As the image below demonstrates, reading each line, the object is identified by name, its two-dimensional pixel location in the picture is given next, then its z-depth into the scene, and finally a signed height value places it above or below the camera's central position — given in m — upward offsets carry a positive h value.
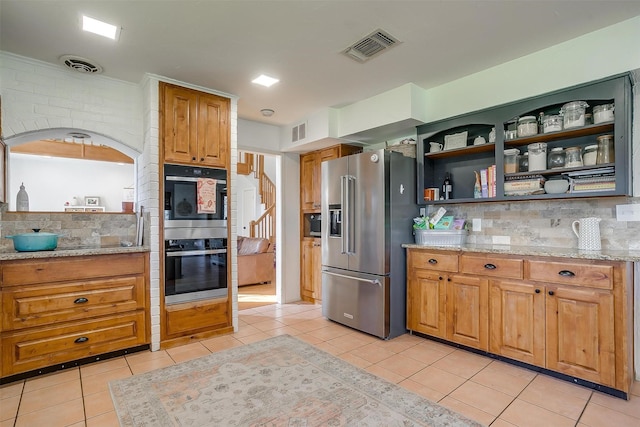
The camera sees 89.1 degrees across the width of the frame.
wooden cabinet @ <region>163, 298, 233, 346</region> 3.19 -1.05
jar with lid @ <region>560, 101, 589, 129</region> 2.60 +0.82
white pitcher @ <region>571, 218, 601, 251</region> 2.54 -0.15
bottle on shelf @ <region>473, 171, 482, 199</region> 3.23 +0.26
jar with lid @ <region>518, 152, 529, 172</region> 3.03 +0.49
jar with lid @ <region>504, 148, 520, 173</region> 3.01 +0.50
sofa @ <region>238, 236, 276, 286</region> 5.88 -0.80
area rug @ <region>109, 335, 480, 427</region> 1.98 -1.24
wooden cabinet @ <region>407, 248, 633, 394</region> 2.22 -0.77
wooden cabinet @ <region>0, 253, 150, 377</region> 2.49 -0.76
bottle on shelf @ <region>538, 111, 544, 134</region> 2.84 +0.81
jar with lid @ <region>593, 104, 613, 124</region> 2.46 +0.78
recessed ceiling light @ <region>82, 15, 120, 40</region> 2.31 +1.40
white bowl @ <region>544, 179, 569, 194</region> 2.70 +0.24
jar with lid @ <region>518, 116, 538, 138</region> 2.86 +0.79
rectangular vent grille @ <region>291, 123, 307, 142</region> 4.47 +1.18
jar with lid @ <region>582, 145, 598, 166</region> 2.57 +0.48
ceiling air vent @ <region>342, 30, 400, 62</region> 2.54 +1.40
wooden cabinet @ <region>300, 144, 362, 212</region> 4.57 +0.68
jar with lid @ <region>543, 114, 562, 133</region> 2.71 +0.77
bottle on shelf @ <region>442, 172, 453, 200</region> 3.56 +0.30
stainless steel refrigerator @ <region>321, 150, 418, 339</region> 3.38 -0.25
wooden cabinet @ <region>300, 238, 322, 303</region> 4.82 -0.82
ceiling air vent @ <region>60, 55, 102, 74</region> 2.81 +1.38
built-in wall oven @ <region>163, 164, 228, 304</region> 3.22 -0.17
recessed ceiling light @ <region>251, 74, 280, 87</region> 3.25 +1.39
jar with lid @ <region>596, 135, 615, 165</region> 2.48 +0.50
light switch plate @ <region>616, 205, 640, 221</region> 2.49 +0.02
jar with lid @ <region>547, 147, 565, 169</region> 2.80 +0.49
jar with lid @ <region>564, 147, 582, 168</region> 2.66 +0.47
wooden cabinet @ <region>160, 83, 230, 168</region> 3.23 +0.94
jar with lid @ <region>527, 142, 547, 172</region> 2.85 +0.51
